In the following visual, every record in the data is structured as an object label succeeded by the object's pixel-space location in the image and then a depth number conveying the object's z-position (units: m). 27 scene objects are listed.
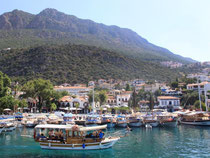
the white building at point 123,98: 94.88
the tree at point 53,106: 63.29
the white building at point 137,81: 129.44
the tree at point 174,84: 102.39
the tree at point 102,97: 78.88
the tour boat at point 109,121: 43.38
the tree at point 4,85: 47.71
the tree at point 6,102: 46.98
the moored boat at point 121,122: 43.25
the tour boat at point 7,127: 36.55
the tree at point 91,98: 73.69
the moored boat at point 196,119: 41.85
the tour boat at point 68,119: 43.59
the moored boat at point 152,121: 42.28
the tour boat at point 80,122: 45.29
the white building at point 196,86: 78.49
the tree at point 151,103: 77.69
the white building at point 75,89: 106.28
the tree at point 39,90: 59.97
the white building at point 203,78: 117.26
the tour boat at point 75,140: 22.95
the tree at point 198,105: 60.61
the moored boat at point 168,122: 41.97
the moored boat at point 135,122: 42.81
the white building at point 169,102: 80.21
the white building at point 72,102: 70.88
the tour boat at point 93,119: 44.37
